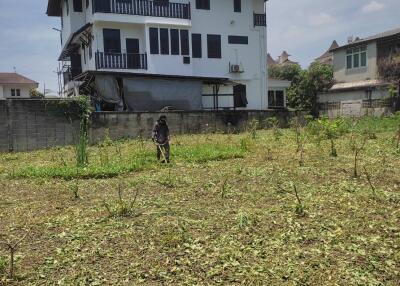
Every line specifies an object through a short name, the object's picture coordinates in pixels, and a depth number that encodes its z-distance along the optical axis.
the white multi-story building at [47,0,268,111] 20.59
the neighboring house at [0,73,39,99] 50.48
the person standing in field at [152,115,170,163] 10.20
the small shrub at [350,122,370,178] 7.70
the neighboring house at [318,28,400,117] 28.28
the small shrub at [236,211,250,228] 5.07
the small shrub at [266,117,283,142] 14.61
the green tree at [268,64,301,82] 43.03
